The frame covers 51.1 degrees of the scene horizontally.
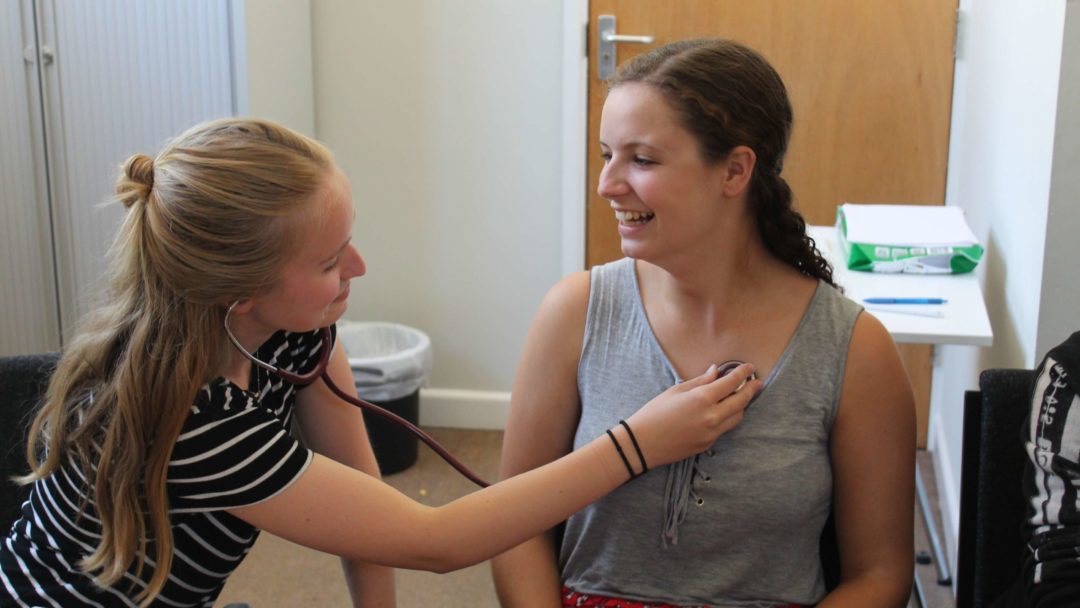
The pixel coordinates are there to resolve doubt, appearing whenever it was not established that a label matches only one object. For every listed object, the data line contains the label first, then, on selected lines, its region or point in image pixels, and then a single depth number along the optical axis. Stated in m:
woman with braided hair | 1.23
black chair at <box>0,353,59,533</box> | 1.25
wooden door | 2.97
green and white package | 2.10
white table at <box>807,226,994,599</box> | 1.74
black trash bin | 2.97
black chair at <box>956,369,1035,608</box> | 1.18
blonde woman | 1.03
